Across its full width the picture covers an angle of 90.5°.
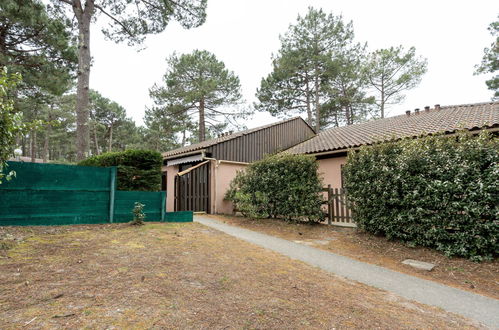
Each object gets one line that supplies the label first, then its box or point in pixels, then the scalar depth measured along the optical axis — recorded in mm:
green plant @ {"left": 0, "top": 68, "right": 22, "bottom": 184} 3813
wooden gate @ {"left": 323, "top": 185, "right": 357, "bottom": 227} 7789
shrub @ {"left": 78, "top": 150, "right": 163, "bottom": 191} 7500
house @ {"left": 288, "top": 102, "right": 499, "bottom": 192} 9336
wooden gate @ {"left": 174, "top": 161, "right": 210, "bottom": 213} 11992
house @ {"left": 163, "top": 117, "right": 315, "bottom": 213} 11968
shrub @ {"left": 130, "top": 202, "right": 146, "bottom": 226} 6895
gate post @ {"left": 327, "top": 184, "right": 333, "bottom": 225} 8016
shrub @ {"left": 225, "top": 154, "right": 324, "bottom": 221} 7988
